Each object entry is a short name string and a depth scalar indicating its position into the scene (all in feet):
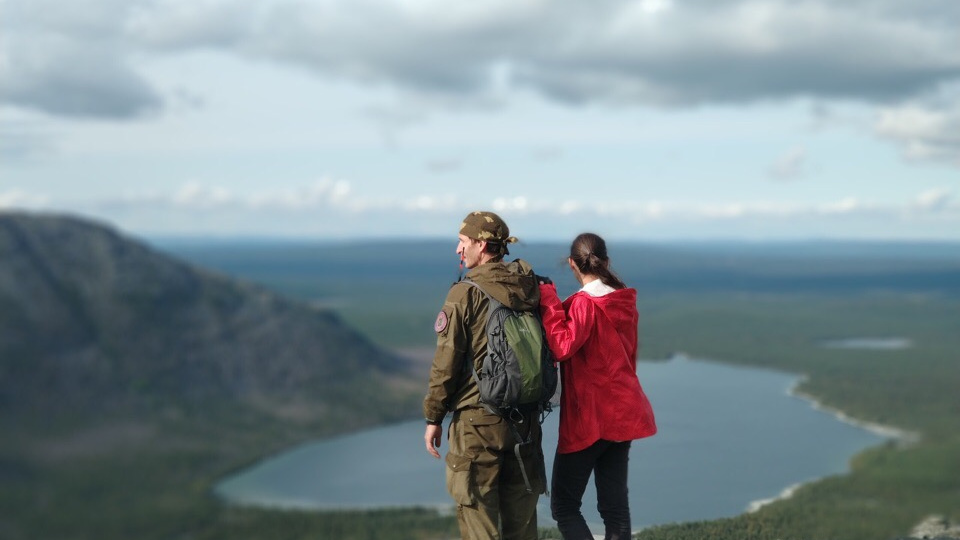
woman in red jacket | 34.14
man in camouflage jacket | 32.37
